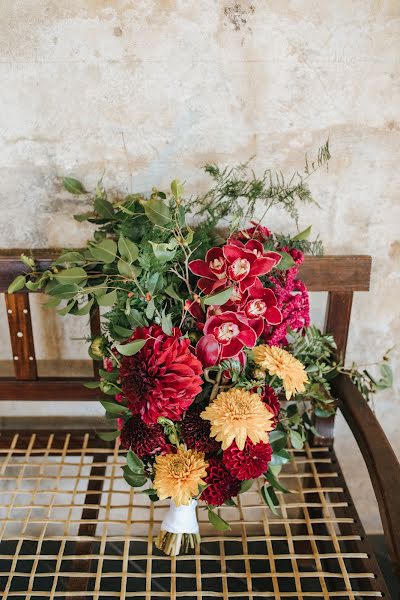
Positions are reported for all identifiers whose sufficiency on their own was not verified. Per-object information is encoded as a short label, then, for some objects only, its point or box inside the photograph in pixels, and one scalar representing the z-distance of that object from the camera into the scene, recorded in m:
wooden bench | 0.92
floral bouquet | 0.78
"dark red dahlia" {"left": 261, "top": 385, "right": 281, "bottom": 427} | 0.84
